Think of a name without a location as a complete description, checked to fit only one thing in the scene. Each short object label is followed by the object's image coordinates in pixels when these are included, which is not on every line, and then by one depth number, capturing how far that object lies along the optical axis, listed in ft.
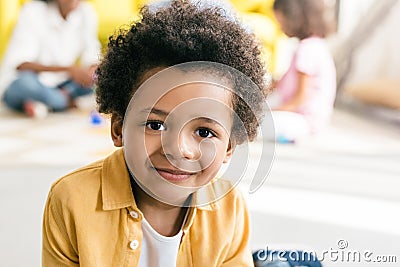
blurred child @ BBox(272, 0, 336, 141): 8.47
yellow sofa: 11.18
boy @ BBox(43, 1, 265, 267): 3.59
